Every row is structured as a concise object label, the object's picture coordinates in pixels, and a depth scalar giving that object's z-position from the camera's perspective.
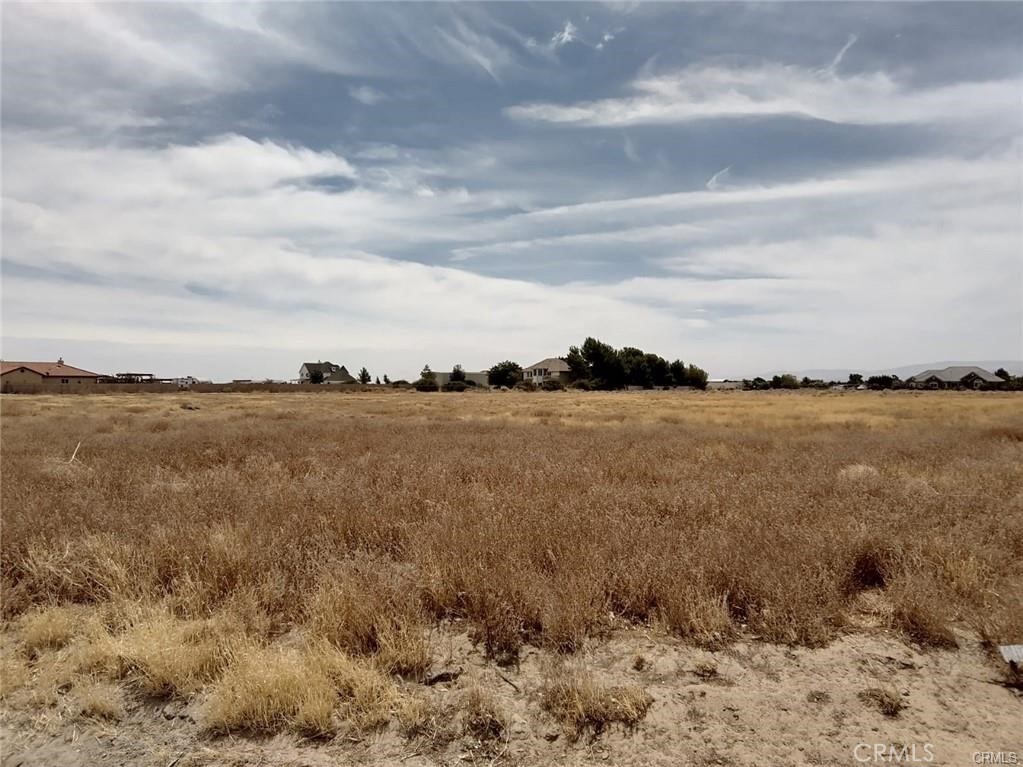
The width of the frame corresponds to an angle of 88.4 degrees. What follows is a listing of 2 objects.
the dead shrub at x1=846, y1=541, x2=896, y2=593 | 4.68
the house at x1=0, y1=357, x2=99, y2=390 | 67.12
